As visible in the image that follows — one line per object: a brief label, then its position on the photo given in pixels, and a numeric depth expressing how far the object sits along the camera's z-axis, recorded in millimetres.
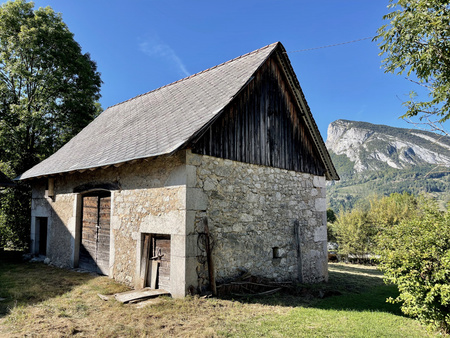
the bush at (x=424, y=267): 4520
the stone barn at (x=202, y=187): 6188
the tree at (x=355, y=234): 16719
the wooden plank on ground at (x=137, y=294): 5734
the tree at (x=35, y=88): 14977
